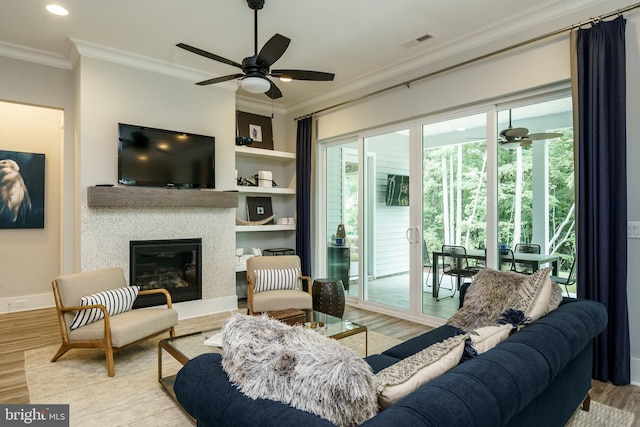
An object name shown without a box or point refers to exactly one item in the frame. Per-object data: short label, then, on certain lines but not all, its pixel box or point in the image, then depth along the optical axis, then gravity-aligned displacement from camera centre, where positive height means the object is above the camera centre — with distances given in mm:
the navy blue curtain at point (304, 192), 5617 +330
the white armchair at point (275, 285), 3805 -789
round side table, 4352 -990
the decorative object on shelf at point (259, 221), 5436 -113
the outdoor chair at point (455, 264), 4043 -571
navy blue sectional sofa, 1043 -577
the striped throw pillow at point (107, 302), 3033 -765
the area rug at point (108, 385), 2328 -1246
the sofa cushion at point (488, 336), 1589 -553
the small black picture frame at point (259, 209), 5742 +74
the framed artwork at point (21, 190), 4840 +332
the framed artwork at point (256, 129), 5691 +1324
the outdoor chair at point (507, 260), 3662 -468
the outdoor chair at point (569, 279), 3283 -596
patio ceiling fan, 3507 +718
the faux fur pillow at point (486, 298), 2492 -594
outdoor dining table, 3445 -439
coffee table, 2516 -920
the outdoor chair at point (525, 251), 3528 -364
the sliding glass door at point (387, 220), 4566 -87
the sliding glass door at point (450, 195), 3912 +191
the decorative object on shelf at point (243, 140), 5270 +1038
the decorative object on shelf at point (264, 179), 5652 +524
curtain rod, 2867 +1510
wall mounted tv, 4172 +667
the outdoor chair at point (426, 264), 4355 -596
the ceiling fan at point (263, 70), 2803 +1188
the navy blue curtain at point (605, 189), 2766 +176
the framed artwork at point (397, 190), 4566 +283
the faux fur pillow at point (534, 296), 2031 -480
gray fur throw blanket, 1065 -486
